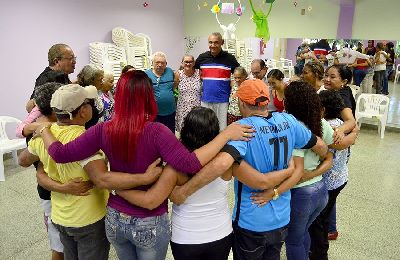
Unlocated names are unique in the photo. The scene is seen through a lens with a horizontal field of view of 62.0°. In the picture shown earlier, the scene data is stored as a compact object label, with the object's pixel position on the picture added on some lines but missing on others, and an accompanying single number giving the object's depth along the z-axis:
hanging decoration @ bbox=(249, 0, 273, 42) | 6.43
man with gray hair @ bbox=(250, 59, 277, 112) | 4.09
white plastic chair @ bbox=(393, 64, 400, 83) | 8.67
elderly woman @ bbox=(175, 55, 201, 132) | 4.45
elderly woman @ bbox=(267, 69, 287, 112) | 3.52
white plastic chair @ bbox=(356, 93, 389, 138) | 5.93
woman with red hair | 1.36
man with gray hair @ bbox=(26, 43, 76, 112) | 2.98
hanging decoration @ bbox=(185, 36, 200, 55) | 8.07
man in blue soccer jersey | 1.45
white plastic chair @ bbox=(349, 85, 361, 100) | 6.36
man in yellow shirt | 1.55
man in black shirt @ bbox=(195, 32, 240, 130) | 4.37
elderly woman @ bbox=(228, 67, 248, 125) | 4.20
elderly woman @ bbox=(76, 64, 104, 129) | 2.96
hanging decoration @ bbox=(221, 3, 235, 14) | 6.61
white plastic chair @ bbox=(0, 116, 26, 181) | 4.11
